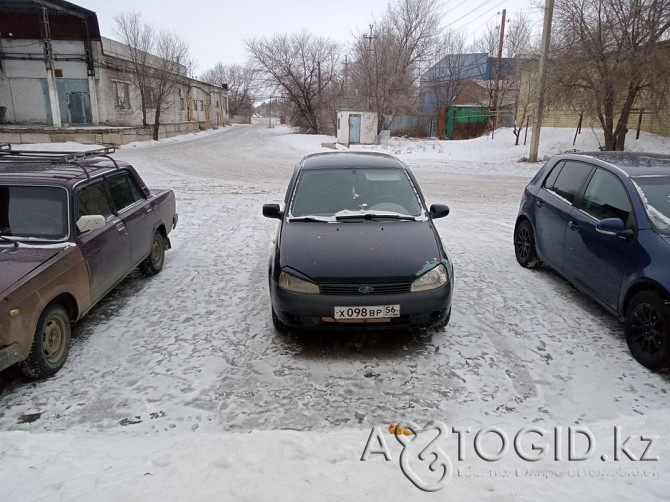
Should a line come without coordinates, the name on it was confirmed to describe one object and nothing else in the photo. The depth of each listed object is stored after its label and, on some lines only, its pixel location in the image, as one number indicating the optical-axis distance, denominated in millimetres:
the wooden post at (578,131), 22981
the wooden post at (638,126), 21516
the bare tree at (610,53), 16078
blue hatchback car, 3750
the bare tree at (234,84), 88562
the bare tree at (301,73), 42403
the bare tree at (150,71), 32406
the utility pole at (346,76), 46375
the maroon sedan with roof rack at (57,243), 3361
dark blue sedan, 3838
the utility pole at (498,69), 32166
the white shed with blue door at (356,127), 28531
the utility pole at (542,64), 17344
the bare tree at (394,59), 32656
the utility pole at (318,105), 43519
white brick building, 28469
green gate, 33938
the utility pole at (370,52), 34012
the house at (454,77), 46469
